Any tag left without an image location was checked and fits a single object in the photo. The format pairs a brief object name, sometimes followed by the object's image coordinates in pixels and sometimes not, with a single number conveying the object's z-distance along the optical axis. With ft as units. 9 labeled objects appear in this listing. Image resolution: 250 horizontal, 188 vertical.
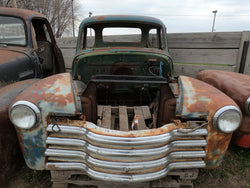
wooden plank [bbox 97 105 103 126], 6.39
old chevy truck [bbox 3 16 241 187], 4.34
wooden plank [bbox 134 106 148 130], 6.15
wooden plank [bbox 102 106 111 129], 6.15
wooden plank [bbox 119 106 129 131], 6.00
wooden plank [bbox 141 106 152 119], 6.93
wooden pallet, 6.16
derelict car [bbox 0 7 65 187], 5.09
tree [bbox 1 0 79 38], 46.86
